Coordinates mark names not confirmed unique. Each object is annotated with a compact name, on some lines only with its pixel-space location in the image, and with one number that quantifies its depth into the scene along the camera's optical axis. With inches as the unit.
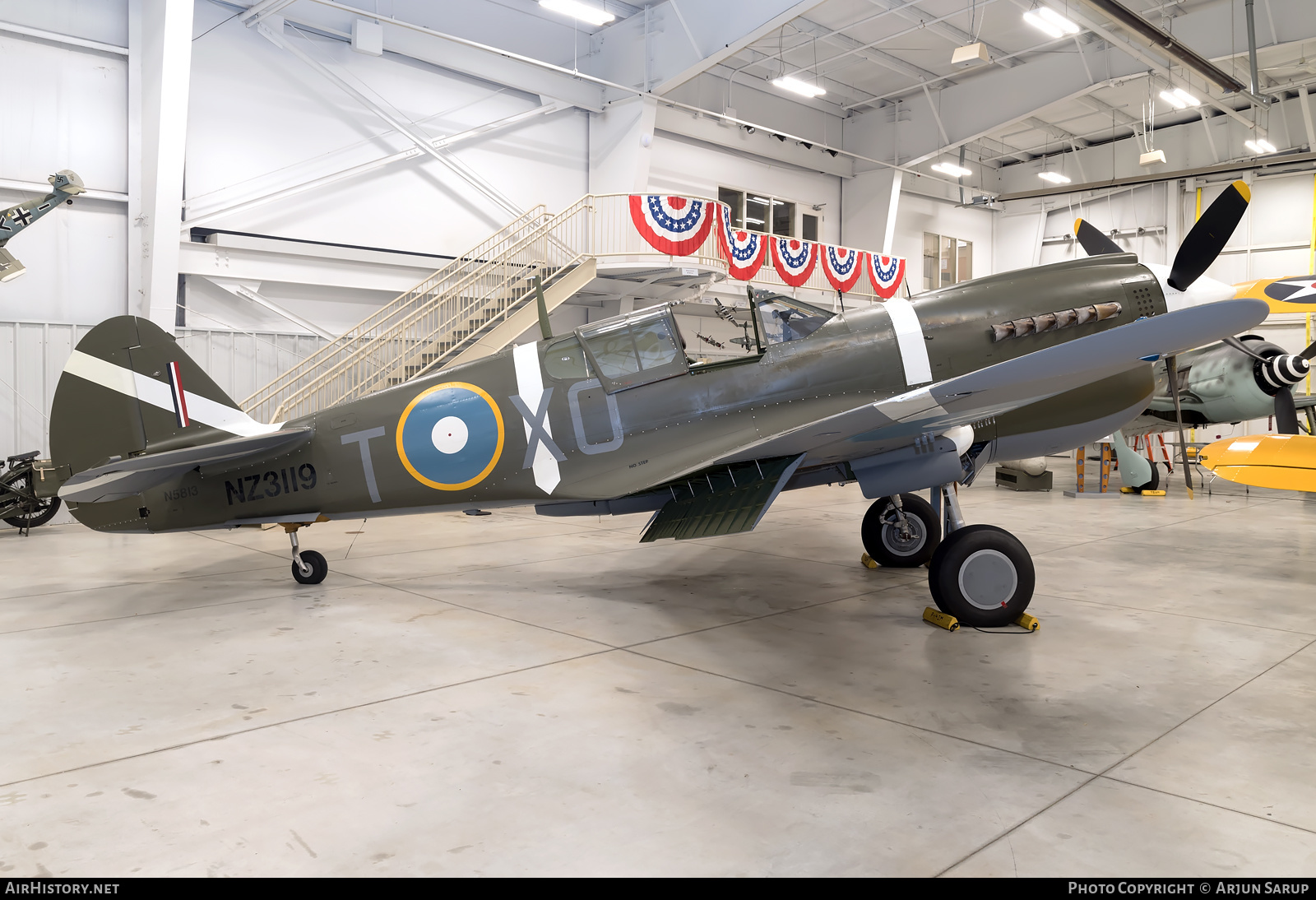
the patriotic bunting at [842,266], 732.7
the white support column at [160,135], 432.8
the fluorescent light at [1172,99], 680.4
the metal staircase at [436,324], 476.7
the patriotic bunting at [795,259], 691.4
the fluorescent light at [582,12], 488.7
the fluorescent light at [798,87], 620.1
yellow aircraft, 304.0
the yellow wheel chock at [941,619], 204.8
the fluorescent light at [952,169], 839.1
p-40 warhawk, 202.4
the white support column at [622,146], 663.1
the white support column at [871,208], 912.3
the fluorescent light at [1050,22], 523.5
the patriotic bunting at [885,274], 779.4
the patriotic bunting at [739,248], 622.8
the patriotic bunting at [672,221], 579.8
